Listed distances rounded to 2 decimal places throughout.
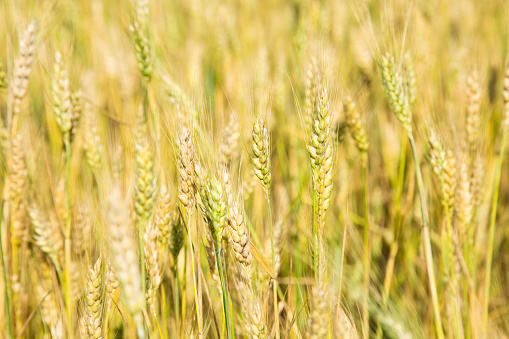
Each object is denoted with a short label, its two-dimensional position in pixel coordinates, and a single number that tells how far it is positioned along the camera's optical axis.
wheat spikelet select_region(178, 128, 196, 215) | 1.04
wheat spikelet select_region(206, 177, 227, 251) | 1.02
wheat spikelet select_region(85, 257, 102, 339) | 1.04
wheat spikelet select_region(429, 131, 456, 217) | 1.13
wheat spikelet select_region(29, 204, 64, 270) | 1.16
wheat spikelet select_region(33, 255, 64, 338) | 1.12
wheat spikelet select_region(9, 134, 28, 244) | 1.17
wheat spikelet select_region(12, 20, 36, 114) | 1.15
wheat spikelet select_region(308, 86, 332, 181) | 1.04
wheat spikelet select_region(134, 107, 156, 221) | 1.02
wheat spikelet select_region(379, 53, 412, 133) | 1.13
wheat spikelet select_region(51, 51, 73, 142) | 1.14
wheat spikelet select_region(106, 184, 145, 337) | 0.96
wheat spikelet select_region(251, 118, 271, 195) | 1.04
